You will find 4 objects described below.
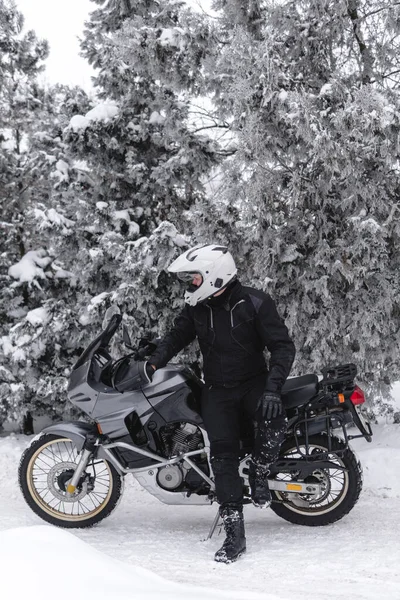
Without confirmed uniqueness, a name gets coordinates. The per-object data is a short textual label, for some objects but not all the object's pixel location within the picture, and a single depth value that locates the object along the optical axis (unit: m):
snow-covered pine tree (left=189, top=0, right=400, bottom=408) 5.66
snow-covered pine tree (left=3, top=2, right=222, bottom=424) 7.04
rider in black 3.99
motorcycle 4.25
